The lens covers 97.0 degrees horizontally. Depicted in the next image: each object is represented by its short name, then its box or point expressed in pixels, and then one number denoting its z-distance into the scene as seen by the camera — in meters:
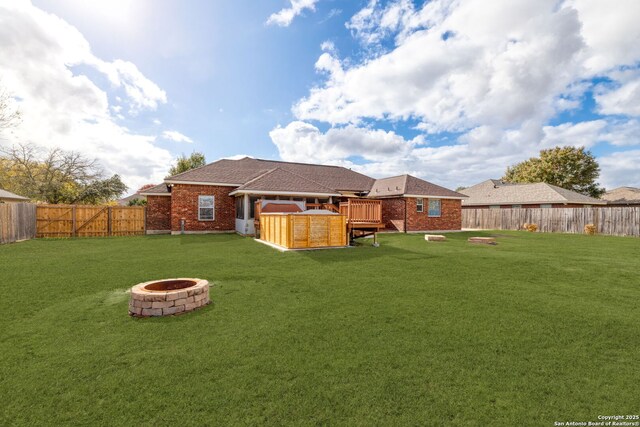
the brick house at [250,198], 18.77
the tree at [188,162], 41.16
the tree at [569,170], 41.84
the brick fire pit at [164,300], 4.83
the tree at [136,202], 37.67
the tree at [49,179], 26.64
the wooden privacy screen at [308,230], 12.41
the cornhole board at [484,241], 15.26
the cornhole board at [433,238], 16.33
